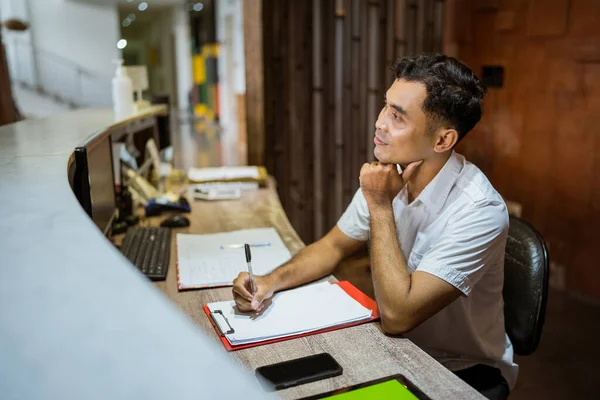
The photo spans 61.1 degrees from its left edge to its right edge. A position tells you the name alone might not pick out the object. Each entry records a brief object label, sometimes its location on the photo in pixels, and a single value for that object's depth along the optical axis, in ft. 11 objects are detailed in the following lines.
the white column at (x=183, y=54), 48.50
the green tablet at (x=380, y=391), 2.77
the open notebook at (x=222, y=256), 4.80
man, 3.93
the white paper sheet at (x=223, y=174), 9.11
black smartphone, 2.97
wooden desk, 2.94
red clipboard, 3.49
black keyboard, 4.99
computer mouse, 6.68
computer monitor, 4.42
